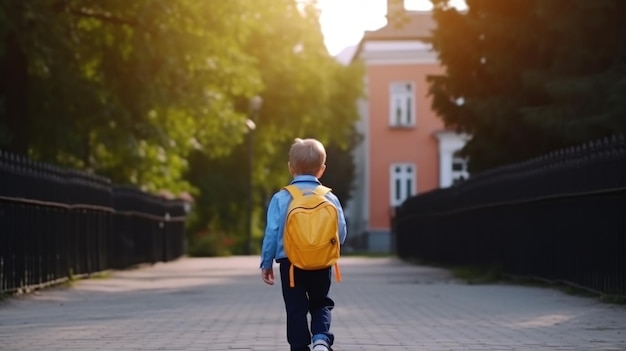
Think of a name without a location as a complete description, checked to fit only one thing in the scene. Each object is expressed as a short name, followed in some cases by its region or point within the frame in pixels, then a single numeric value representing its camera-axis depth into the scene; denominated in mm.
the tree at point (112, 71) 26031
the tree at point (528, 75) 19609
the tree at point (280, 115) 45000
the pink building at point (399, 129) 71000
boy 8680
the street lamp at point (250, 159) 48262
